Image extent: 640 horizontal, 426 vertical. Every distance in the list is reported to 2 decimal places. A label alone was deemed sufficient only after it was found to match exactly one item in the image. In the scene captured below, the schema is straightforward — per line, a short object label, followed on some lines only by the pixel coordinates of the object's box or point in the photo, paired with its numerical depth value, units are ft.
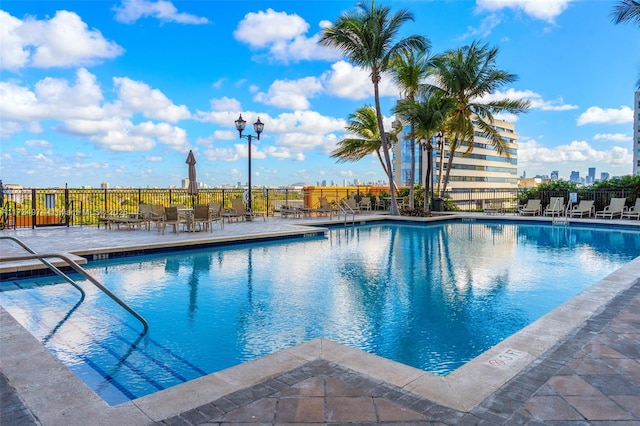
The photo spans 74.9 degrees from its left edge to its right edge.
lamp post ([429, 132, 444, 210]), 59.59
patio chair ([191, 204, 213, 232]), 36.73
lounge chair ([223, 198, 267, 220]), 47.50
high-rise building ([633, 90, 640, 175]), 264.11
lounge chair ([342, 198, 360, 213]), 54.64
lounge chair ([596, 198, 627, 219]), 50.44
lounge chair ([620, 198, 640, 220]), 48.84
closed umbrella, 43.29
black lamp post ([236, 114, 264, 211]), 49.08
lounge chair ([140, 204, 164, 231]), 37.65
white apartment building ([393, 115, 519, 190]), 227.81
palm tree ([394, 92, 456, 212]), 53.57
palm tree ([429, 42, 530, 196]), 57.16
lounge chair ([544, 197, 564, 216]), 53.98
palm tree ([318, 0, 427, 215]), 51.75
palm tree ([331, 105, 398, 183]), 63.46
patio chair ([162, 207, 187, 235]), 35.49
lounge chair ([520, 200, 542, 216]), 57.06
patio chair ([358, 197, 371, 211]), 63.77
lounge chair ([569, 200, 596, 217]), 52.38
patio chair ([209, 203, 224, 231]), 41.22
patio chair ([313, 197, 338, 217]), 54.39
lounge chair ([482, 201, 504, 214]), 60.90
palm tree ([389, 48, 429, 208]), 56.59
